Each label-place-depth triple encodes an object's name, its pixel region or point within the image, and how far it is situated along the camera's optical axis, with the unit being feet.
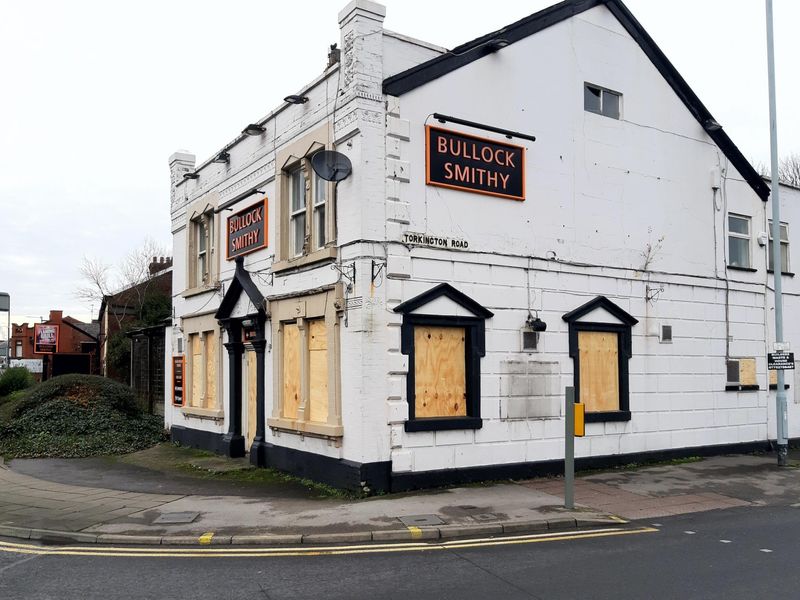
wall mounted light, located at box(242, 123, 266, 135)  53.36
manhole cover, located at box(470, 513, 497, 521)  33.53
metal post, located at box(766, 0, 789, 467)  50.67
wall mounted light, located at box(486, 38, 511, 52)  44.68
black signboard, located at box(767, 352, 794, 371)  50.19
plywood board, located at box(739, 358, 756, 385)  57.93
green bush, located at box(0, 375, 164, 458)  62.28
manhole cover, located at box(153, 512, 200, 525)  33.50
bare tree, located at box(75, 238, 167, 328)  138.10
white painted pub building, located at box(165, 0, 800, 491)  41.24
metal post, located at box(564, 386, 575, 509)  35.29
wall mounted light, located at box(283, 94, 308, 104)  47.42
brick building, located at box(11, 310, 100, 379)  164.66
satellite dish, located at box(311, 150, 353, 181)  40.91
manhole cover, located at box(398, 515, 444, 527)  32.40
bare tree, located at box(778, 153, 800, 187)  149.36
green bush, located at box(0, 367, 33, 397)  108.58
